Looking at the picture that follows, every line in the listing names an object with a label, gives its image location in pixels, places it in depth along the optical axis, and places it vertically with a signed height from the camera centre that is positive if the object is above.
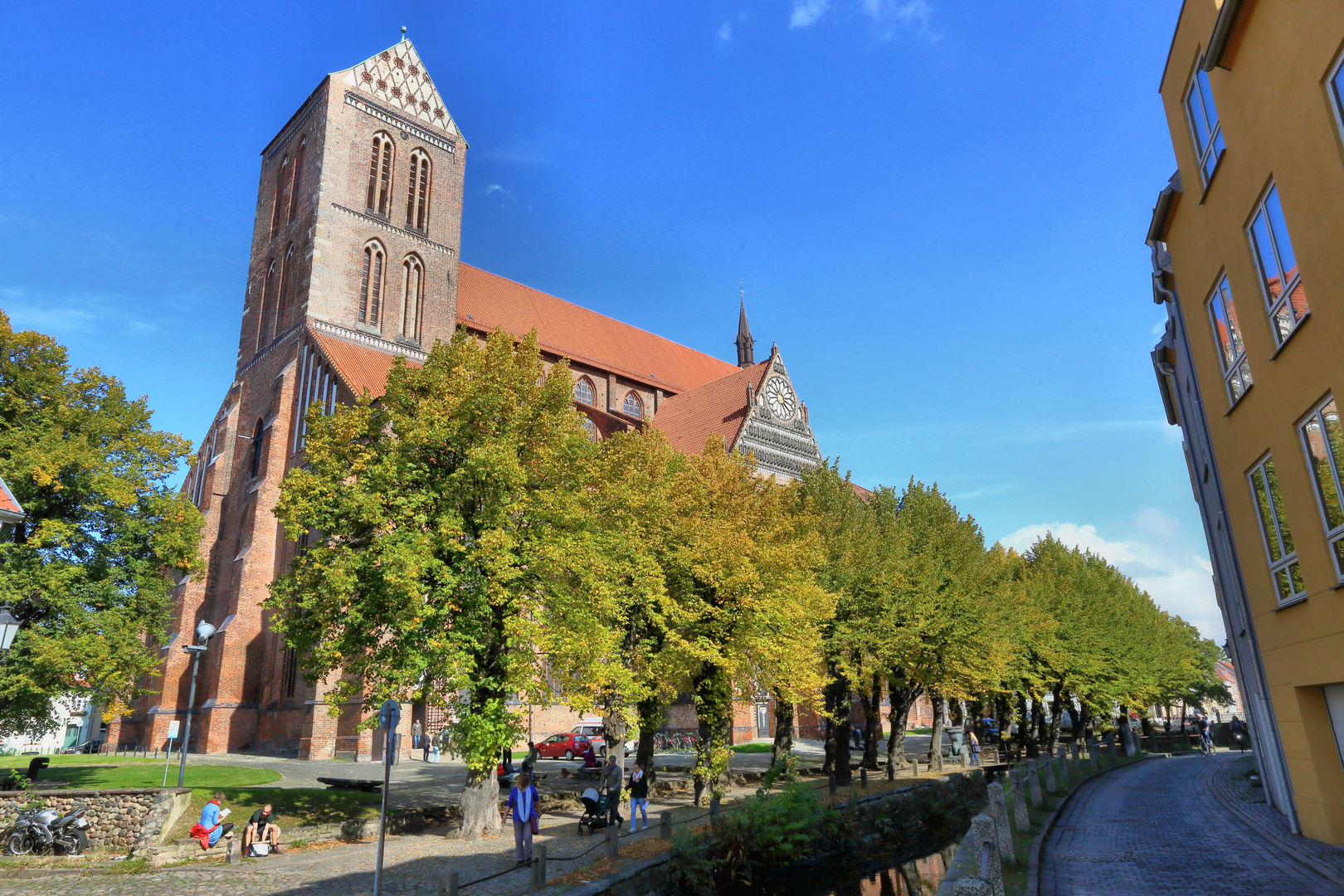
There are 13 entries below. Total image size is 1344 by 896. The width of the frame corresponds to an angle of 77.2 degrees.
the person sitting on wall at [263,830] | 14.65 -1.56
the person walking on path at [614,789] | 15.36 -1.13
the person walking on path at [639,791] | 15.96 -1.22
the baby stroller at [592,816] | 16.59 -1.68
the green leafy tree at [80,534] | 19.00 +4.89
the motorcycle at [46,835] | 14.83 -1.54
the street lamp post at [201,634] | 18.62 +2.65
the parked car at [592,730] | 32.62 -0.16
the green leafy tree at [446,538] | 15.22 +3.46
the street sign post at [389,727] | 10.09 +0.07
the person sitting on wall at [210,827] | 14.59 -1.48
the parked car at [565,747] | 32.44 -0.75
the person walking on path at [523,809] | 13.05 -1.20
